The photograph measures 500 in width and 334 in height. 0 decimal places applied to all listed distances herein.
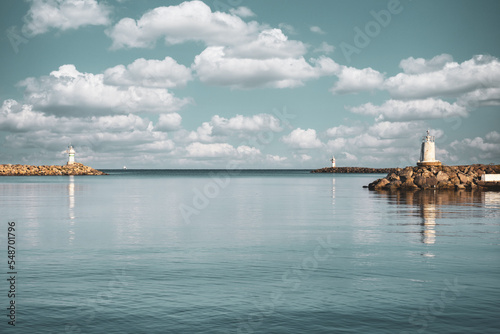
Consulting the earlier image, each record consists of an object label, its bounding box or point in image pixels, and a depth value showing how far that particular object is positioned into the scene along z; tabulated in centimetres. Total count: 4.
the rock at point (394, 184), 8331
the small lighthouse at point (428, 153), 9188
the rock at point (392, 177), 8594
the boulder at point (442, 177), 8144
